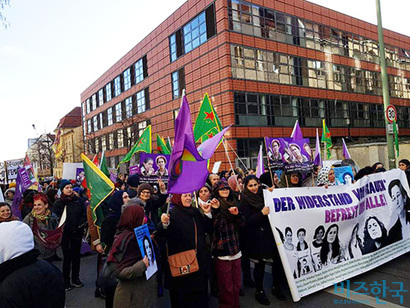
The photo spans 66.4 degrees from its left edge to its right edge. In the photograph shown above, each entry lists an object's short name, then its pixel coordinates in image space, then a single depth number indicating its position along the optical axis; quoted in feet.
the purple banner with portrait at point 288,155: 21.97
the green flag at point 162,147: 36.45
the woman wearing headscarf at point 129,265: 9.78
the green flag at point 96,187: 15.49
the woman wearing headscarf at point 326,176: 21.71
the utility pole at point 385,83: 33.09
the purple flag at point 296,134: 30.14
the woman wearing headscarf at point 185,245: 11.96
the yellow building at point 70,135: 205.87
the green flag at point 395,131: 32.37
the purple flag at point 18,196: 23.87
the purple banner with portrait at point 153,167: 25.55
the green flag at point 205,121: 27.02
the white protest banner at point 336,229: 14.11
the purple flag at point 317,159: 26.76
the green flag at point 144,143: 35.63
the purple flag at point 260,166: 29.55
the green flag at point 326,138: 39.60
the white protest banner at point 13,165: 49.40
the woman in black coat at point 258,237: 14.12
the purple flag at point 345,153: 34.35
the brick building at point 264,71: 77.66
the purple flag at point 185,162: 11.21
